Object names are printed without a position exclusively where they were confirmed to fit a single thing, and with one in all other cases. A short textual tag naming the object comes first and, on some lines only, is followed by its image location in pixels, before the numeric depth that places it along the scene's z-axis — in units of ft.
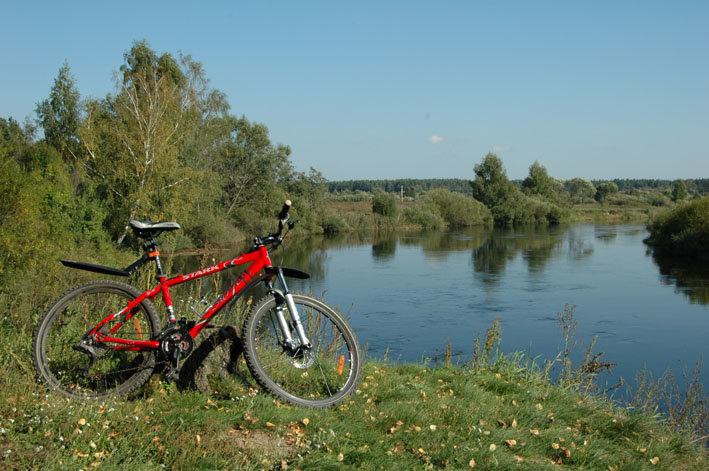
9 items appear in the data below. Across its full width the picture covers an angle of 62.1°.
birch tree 84.12
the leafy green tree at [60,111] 110.11
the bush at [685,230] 104.83
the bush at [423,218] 191.31
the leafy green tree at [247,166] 133.18
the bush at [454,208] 203.51
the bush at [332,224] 168.86
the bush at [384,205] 190.80
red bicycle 12.39
